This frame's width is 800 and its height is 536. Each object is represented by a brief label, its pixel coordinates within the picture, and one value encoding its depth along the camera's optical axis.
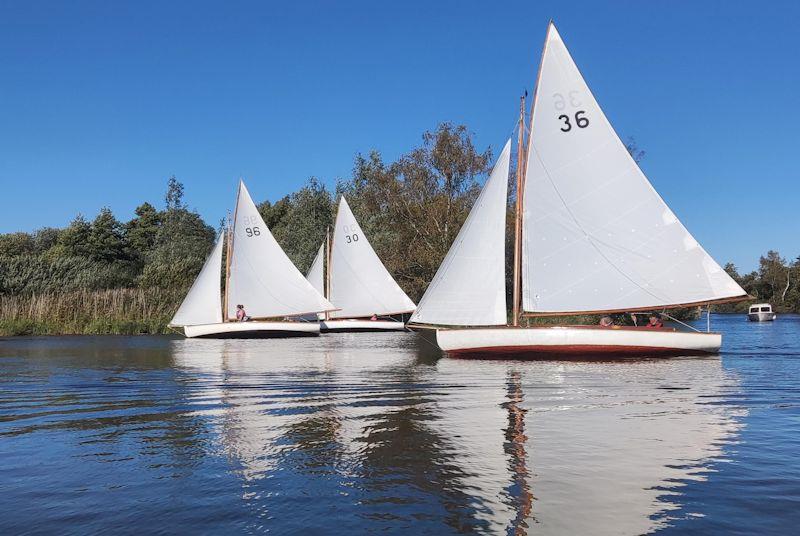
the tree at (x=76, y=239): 71.75
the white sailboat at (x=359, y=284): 48.22
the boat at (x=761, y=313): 79.50
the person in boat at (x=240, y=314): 40.16
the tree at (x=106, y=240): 72.74
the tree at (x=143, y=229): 83.31
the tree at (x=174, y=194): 76.50
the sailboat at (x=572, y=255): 22.98
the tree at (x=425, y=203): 56.97
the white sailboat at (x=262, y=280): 41.00
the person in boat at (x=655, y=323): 23.82
